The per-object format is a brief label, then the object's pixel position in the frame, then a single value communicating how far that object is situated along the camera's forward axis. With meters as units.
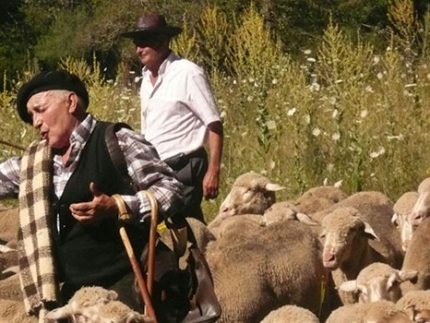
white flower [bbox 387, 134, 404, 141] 13.52
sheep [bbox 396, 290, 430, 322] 7.92
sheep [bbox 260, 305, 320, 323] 7.39
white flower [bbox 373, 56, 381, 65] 14.83
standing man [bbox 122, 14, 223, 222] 9.56
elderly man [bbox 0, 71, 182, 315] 6.32
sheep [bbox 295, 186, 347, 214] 12.44
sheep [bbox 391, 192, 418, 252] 10.92
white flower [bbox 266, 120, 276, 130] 13.81
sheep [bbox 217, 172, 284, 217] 12.37
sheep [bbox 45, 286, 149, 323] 6.30
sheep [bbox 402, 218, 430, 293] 9.80
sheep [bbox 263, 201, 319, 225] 11.23
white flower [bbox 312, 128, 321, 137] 13.84
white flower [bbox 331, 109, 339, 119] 13.59
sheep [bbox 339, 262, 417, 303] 8.77
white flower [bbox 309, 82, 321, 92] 14.51
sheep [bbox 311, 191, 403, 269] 10.97
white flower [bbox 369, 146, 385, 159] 13.45
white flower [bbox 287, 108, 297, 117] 13.64
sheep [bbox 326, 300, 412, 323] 7.47
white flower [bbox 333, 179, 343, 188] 13.48
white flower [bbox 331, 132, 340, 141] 13.68
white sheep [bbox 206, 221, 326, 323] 9.09
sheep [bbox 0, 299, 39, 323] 7.91
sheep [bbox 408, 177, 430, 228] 10.88
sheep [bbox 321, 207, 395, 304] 9.80
